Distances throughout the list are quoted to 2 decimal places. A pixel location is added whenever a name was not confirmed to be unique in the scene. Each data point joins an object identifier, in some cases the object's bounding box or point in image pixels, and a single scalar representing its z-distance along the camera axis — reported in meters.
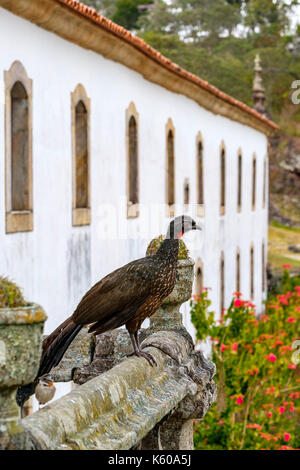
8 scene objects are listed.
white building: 10.60
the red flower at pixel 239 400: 13.69
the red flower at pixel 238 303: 15.66
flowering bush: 12.80
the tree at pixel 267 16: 66.56
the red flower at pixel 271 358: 14.36
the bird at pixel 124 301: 4.27
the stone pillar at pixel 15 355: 2.61
